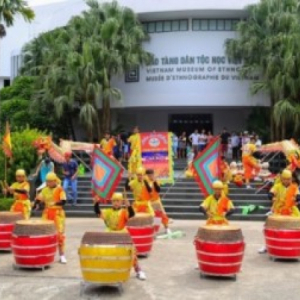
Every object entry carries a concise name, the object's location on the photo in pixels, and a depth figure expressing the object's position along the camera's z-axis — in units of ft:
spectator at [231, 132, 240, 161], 72.34
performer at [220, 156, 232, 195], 48.20
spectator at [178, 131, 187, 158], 75.57
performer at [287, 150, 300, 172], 43.38
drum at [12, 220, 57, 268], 26.30
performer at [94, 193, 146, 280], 23.88
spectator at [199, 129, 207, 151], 70.34
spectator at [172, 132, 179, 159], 70.97
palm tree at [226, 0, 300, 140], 70.05
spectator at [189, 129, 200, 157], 70.20
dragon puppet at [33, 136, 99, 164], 48.24
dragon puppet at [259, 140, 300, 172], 44.07
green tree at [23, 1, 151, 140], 71.33
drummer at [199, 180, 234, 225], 27.00
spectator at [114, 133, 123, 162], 65.14
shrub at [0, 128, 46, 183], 53.39
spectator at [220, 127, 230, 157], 70.00
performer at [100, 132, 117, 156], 56.29
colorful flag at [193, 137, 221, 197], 31.55
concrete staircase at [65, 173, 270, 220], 46.96
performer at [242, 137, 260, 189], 52.83
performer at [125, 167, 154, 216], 31.87
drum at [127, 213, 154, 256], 28.87
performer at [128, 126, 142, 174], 41.41
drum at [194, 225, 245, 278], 24.61
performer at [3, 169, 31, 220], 30.88
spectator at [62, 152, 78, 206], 49.03
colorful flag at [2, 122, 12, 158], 43.09
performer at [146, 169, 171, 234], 33.26
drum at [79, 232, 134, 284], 22.00
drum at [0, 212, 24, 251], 30.25
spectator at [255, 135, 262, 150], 57.40
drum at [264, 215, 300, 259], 28.39
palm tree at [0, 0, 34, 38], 57.45
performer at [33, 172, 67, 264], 27.92
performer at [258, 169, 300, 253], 30.14
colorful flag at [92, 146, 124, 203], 29.21
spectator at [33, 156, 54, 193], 48.86
